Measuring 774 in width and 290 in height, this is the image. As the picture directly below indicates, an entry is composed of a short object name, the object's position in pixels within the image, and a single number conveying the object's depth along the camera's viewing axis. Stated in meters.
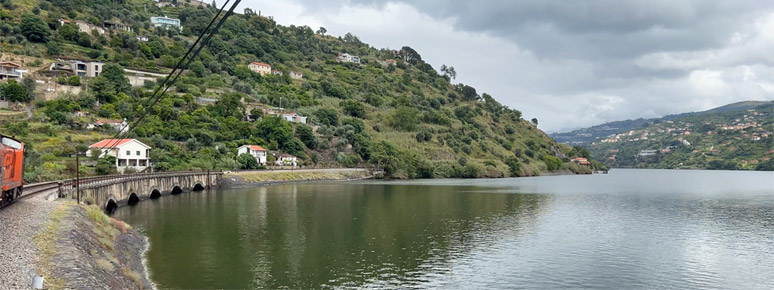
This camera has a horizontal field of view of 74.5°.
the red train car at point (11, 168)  27.31
